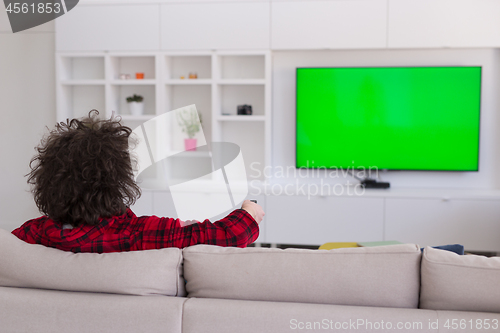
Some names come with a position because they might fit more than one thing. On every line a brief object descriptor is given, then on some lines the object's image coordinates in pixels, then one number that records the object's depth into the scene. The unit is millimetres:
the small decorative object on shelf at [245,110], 3959
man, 1121
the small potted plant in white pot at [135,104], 4051
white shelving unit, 3889
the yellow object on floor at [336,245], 2329
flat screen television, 3756
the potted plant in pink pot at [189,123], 4064
